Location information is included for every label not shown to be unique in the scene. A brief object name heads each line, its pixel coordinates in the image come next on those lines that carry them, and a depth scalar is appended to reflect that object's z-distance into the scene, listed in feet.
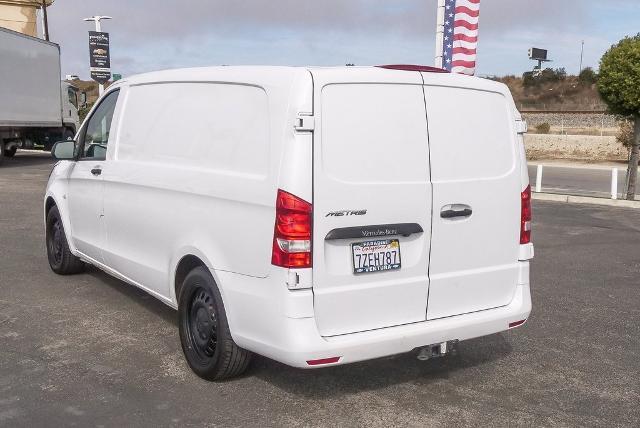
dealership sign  95.14
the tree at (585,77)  243.91
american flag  49.34
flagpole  51.67
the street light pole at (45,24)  135.74
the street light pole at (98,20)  105.81
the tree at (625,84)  43.73
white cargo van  11.71
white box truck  72.64
